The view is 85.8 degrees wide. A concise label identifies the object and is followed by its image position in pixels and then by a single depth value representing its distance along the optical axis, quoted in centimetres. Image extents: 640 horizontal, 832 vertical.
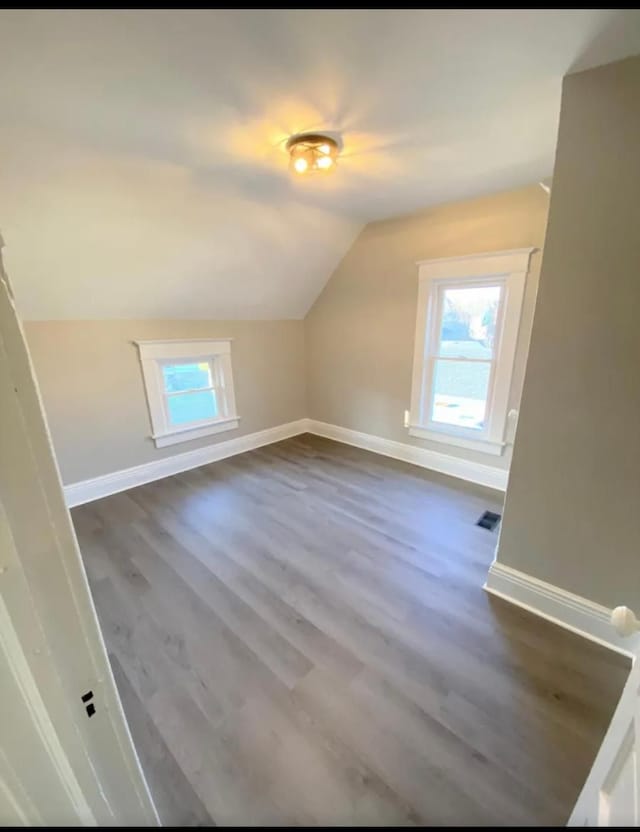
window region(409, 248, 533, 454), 269
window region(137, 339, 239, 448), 313
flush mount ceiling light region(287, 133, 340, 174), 167
